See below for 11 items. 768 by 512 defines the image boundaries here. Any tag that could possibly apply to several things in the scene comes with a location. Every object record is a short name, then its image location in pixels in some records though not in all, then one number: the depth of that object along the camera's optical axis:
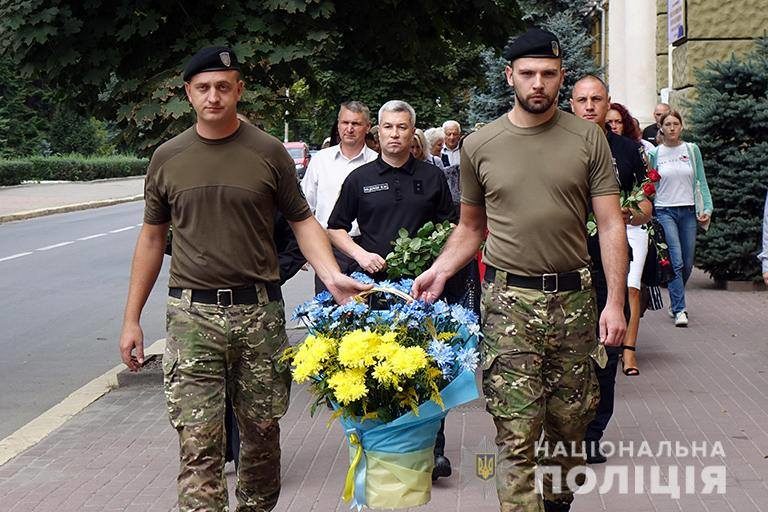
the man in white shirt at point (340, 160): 8.88
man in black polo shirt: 7.07
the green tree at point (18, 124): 59.61
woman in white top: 12.46
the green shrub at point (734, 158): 14.91
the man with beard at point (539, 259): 5.10
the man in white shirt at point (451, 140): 14.75
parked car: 45.25
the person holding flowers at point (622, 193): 6.60
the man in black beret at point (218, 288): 5.12
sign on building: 17.53
